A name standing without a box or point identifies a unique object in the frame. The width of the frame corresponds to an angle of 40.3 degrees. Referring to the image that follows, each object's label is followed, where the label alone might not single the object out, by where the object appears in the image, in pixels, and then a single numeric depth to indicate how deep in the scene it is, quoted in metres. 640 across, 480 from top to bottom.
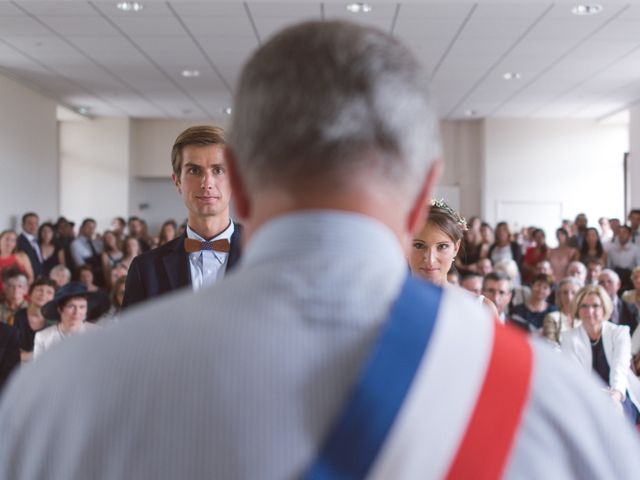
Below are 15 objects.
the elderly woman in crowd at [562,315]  6.35
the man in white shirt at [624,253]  11.04
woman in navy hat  5.62
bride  2.87
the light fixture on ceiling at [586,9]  8.48
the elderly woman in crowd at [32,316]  6.28
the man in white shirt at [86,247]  10.94
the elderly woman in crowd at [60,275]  8.52
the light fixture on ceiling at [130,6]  8.48
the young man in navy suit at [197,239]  2.35
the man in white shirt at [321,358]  0.71
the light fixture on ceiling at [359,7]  8.51
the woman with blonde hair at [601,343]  5.36
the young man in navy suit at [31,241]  10.76
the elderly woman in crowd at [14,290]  7.14
